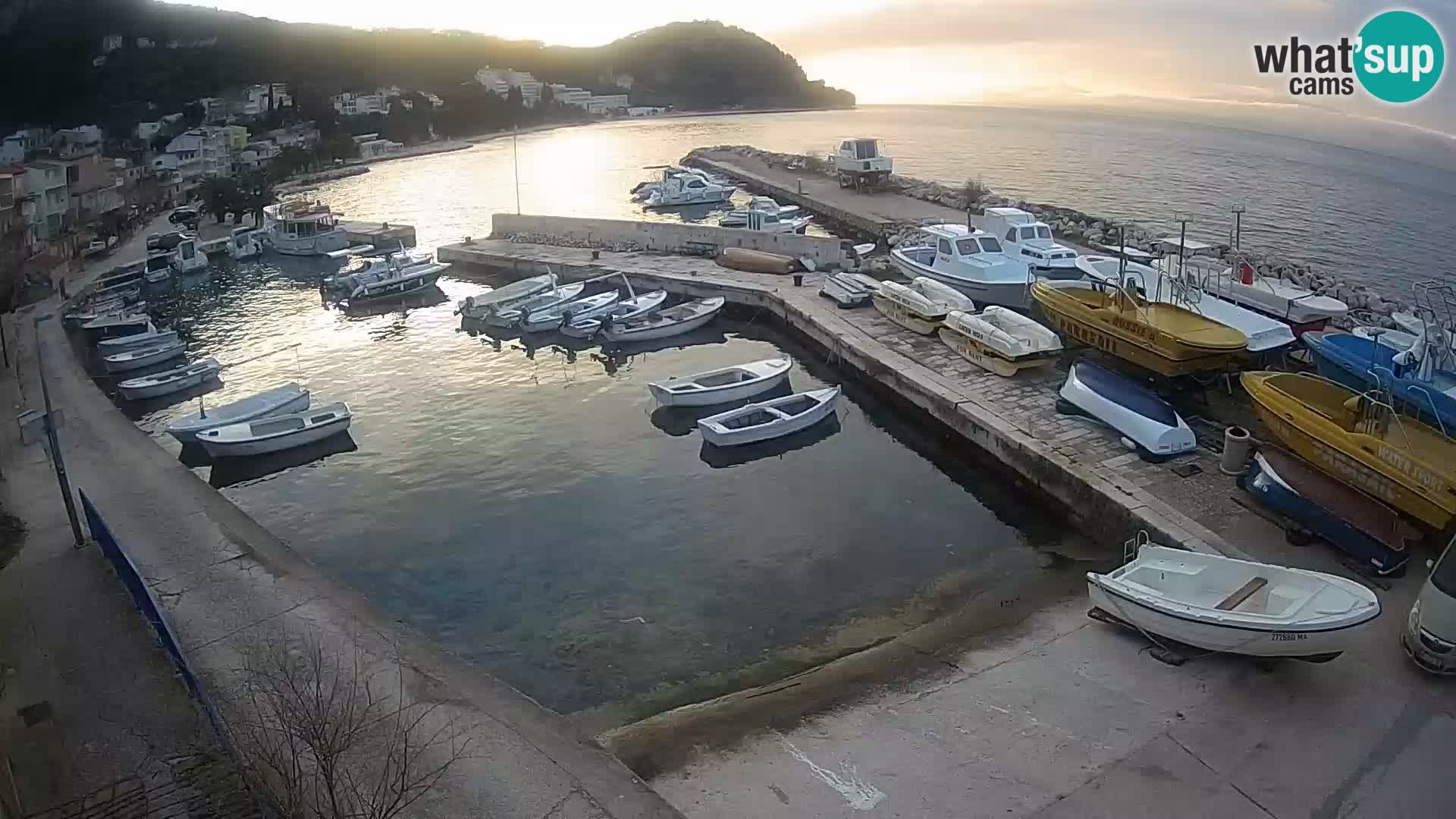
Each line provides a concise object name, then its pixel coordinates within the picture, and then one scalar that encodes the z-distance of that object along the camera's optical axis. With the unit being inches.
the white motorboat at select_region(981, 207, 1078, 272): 949.2
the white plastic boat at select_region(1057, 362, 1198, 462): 566.3
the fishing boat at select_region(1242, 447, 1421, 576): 435.5
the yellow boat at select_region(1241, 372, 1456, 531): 444.5
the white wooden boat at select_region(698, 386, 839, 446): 693.3
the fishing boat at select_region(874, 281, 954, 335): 834.8
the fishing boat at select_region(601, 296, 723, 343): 952.3
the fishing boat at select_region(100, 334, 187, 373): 944.9
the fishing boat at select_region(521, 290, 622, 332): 999.0
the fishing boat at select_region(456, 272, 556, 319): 1060.5
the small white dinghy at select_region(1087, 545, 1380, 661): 356.2
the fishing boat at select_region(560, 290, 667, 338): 975.0
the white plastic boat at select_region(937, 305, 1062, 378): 719.7
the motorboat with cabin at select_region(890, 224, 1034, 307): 911.0
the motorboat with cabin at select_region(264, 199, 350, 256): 1517.0
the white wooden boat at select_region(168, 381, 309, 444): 743.7
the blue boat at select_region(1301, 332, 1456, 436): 517.7
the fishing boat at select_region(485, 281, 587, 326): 1021.8
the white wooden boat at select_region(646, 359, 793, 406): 758.5
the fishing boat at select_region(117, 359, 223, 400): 864.9
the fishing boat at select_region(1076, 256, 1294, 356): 660.1
